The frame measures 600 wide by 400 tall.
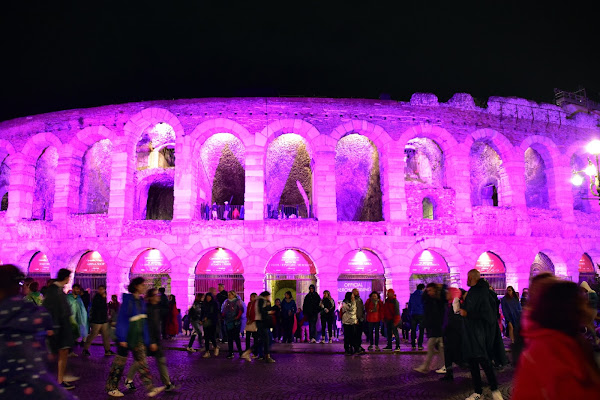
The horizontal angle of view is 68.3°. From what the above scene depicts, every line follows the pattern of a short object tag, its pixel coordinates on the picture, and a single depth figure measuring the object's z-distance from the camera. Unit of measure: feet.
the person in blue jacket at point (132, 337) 21.90
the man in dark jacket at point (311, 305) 44.73
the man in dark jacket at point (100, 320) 35.35
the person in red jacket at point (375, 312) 40.55
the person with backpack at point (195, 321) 40.75
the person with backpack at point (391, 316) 40.45
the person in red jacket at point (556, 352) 7.22
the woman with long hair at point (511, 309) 35.50
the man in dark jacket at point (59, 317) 21.17
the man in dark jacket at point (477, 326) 21.01
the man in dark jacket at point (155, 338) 23.16
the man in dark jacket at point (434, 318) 28.55
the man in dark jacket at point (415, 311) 40.50
